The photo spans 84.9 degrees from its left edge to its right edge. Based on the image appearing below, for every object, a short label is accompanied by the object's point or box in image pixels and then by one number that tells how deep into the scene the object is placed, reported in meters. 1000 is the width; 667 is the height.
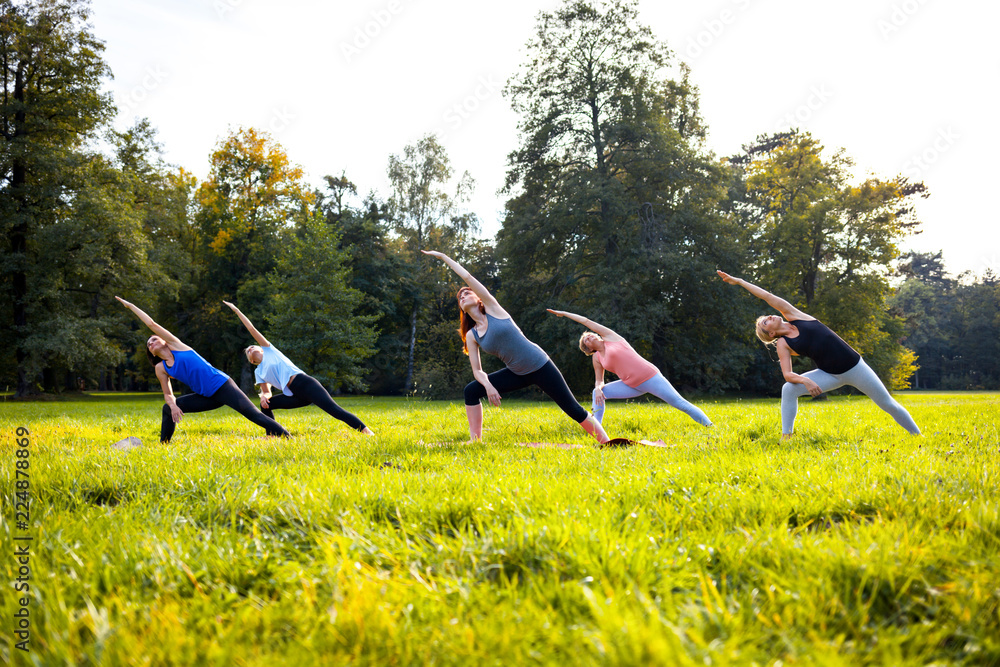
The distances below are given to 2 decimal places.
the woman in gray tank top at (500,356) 6.43
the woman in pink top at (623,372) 7.89
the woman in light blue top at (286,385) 7.82
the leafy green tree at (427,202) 37.50
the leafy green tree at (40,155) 25.61
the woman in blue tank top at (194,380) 7.23
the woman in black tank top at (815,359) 6.38
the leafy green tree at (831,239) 25.47
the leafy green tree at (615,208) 24.19
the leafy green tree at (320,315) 26.42
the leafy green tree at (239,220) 33.94
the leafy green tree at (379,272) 35.50
